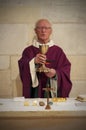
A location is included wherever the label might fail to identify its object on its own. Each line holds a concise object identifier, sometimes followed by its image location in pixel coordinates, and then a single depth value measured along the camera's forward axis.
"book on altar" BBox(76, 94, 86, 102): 2.41
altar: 2.04
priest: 2.92
